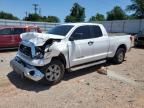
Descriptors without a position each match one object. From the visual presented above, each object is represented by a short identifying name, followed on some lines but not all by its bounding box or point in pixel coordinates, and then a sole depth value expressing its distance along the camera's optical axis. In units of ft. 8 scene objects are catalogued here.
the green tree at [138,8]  97.96
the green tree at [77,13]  110.16
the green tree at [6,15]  135.21
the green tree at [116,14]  122.91
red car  22.75
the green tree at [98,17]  138.81
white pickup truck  10.78
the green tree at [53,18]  135.31
